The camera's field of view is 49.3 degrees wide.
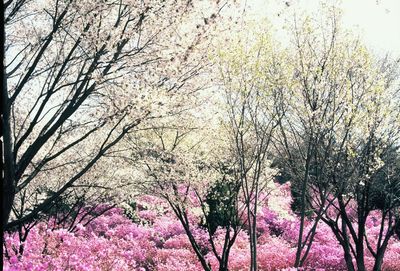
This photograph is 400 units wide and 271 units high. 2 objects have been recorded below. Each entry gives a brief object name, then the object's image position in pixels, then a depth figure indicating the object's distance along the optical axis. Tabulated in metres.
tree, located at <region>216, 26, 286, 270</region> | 8.51
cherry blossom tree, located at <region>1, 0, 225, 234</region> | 6.02
